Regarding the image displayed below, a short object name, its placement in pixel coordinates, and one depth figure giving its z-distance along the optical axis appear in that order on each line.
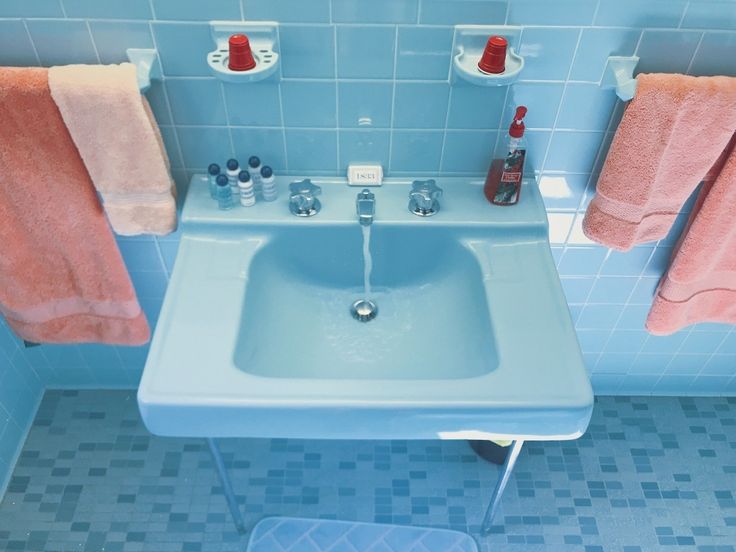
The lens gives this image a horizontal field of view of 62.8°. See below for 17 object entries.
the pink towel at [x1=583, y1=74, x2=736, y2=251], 1.06
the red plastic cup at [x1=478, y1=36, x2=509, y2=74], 1.01
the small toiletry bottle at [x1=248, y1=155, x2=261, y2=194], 1.24
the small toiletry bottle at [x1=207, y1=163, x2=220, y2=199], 1.23
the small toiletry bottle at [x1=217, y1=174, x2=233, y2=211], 1.22
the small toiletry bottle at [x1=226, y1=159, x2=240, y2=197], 1.23
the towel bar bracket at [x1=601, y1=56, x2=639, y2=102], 1.10
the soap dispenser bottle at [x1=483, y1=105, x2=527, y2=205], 1.17
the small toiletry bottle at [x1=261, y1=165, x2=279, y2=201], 1.24
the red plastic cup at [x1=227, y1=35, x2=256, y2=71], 1.01
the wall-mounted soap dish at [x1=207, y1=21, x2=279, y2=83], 1.03
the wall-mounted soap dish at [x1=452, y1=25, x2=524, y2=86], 1.05
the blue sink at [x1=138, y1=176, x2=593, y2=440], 0.98
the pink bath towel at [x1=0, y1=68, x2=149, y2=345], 1.08
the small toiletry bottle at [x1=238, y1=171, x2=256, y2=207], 1.23
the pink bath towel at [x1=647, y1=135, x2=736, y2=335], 1.23
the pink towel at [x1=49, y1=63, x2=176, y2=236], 1.04
